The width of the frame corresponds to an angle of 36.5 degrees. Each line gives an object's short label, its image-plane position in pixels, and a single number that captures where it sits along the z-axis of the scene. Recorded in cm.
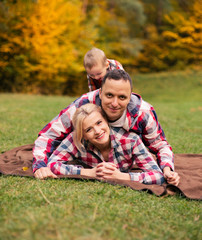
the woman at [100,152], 306
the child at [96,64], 465
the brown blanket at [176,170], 289
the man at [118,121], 304
